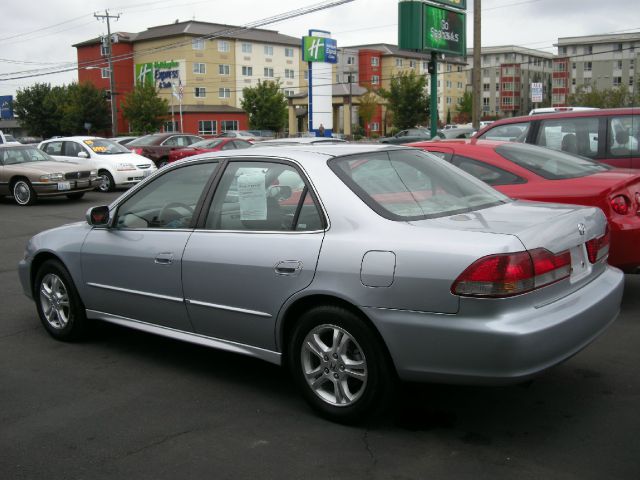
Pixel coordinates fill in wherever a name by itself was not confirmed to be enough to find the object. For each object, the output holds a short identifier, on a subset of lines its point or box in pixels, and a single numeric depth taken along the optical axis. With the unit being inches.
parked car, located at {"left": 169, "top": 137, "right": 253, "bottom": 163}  971.9
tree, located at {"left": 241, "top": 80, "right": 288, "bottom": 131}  2893.7
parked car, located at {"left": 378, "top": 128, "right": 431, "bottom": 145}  1508.4
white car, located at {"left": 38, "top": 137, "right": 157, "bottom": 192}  790.5
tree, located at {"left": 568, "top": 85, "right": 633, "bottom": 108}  2431.1
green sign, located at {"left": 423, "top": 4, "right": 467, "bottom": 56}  911.7
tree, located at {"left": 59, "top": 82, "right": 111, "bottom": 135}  2945.4
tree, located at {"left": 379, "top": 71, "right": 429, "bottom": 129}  2566.4
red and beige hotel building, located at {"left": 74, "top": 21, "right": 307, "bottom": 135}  3238.2
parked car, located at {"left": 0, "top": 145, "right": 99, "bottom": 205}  665.6
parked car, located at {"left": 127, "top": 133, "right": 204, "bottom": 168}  1052.5
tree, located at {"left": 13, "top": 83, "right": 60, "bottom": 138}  3201.3
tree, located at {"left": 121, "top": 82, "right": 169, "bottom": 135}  2773.1
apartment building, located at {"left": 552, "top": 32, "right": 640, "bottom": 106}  4787.4
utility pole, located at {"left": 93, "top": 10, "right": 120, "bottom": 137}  2200.3
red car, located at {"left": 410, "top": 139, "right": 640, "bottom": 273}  230.4
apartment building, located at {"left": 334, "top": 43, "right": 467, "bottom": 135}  3966.5
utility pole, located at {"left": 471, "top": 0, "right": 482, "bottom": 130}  884.0
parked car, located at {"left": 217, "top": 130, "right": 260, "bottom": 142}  1937.9
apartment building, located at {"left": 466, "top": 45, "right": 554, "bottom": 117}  5078.7
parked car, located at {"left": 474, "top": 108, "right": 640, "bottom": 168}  327.6
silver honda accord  136.9
